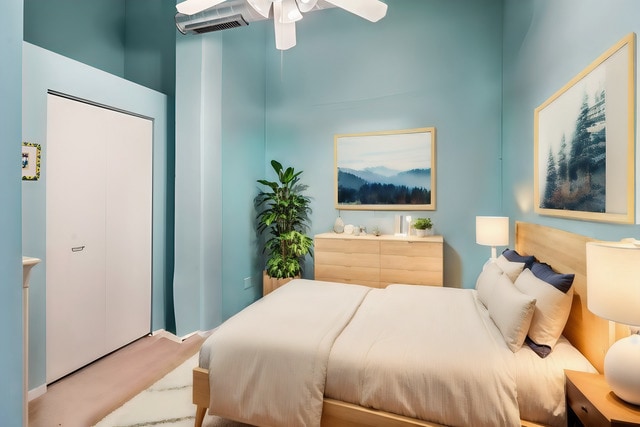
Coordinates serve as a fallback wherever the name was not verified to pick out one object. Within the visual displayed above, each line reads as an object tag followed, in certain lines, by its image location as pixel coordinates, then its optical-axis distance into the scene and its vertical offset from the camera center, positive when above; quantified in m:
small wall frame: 2.23 +0.34
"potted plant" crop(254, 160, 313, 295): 4.04 -0.17
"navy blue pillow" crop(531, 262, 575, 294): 1.67 -0.35
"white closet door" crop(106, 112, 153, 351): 2.94 -0.19
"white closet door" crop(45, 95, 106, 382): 2.46 -0.24
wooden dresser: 3.47 -0.52
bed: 1.48 -0.77
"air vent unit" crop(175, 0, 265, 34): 2.99 +1.82
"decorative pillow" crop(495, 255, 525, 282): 2.20 -0.39
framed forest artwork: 1.40 +0.37
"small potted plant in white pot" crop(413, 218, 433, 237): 3.69 -0.15
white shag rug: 2.02 -1.30
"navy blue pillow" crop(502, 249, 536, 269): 2.28 -0.34
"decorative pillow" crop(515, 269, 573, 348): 1.66 -0.53
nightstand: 1.13 -0.71
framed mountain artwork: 3.89 +0.52
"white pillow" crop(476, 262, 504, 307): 2.25 -0.49
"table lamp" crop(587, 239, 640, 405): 1.11 -0.30
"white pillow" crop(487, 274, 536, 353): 1.65 -0.54
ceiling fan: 2.05 +1.35
